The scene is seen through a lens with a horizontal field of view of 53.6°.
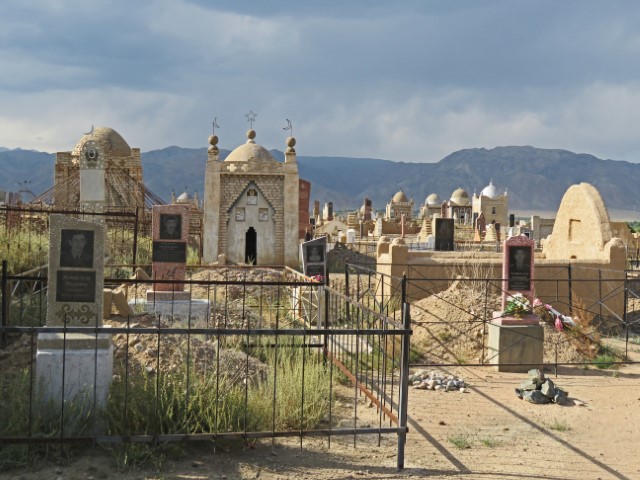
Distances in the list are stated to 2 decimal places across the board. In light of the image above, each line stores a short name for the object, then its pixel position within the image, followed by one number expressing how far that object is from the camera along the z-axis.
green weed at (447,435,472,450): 7.02
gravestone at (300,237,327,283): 15.55
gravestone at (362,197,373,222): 57.15
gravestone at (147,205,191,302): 14.98
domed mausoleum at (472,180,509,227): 74.56
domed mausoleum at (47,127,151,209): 26.77
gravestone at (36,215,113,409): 6.71
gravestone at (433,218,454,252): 25.39
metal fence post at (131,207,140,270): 16.04
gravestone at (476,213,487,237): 43.73
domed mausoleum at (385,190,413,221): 71.25
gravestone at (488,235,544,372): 11.38
